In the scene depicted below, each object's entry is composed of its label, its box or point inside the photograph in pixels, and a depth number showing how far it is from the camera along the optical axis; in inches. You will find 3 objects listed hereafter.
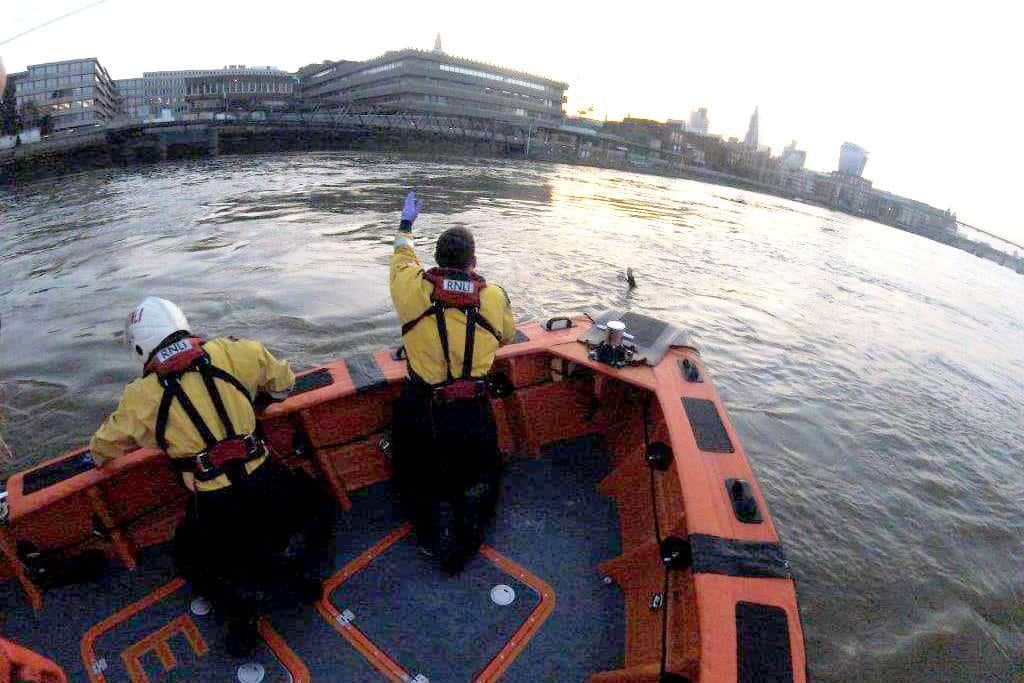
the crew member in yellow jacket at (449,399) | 120.2
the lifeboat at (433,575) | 98.9
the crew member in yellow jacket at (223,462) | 95.3
